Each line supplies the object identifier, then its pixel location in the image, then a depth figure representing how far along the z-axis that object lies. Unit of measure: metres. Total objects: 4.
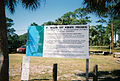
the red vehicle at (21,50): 21.66
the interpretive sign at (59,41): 3.12
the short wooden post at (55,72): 3.38
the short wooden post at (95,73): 3.49
